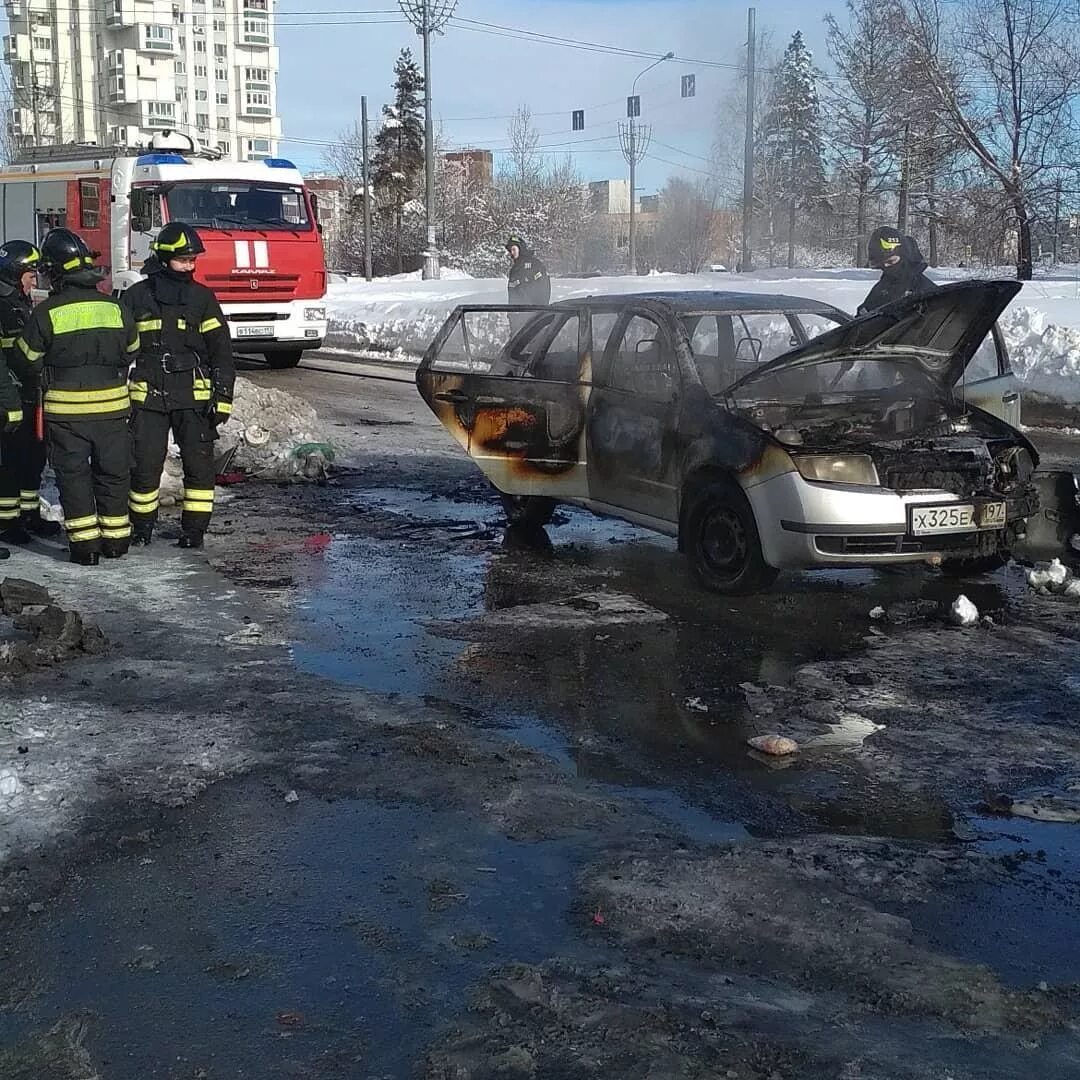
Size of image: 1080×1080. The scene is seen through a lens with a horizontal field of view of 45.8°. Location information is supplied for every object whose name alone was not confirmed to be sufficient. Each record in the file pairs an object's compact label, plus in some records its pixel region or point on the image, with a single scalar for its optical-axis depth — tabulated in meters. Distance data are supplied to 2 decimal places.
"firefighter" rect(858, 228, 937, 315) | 10.23
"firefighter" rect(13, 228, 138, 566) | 7.18
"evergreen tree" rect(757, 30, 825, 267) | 56.44
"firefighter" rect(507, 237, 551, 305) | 16.97
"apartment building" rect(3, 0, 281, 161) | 100.12
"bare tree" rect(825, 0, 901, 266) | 30.62
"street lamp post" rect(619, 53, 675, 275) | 55.47
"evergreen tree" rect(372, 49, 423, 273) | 67.88
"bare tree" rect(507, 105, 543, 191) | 73.88
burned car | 6.20
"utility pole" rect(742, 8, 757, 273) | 35.12
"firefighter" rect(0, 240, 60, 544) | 7.77
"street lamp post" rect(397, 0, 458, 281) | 32.03
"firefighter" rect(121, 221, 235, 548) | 7.57
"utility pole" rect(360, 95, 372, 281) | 50.77
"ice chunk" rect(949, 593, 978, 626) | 6.29
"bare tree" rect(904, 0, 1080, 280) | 27.47
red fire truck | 17.30
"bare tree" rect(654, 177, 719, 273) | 76.62
